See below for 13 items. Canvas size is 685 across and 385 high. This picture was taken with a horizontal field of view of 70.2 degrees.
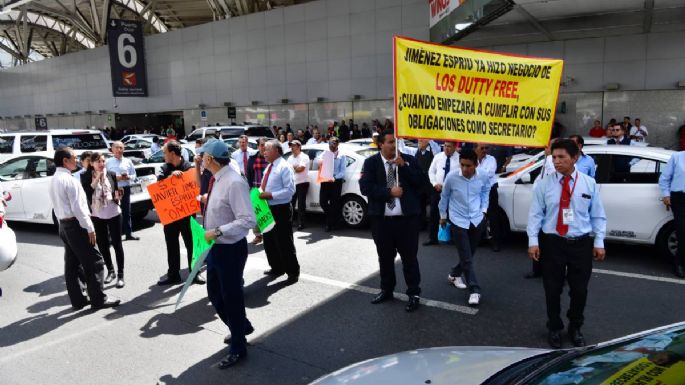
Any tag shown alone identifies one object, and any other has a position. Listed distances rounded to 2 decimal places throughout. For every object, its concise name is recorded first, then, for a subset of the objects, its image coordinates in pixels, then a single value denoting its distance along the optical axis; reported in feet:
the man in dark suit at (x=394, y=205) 17.49
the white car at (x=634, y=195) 22.25
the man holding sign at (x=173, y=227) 21.99
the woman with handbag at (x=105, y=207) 21.33
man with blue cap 13.84
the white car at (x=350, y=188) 31.65
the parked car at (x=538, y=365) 6.20
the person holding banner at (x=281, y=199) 21.09
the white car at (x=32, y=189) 32.68
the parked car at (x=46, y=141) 40.16
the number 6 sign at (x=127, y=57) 102.47
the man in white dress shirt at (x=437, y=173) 25.98
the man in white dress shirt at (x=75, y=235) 18.17
